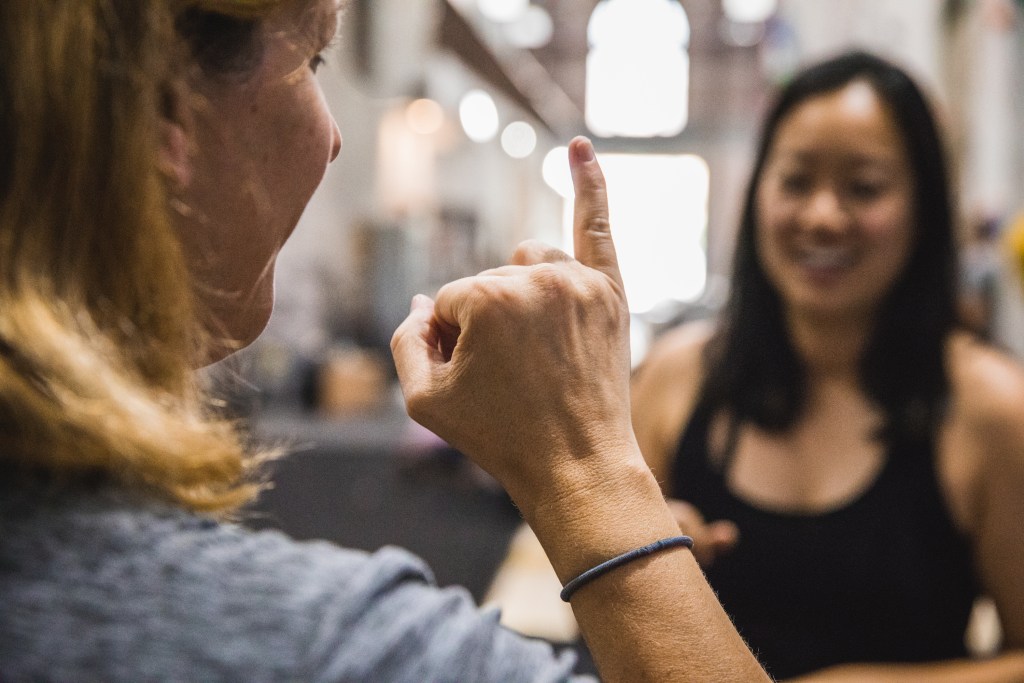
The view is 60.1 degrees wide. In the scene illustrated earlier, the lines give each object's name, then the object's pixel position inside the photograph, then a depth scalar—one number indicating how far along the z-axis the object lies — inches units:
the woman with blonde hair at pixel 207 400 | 16.6
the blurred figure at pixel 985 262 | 104.1
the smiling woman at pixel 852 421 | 44.1
